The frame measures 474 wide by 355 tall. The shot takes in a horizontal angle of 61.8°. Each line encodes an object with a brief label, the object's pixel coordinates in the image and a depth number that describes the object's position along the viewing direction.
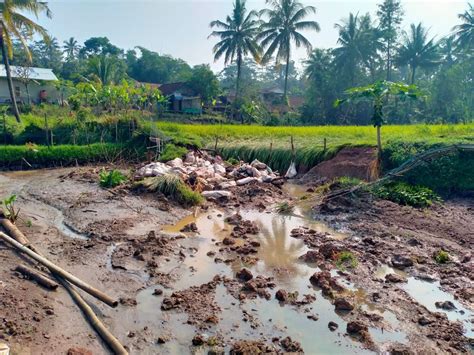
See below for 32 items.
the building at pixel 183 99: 35.75
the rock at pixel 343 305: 6.05
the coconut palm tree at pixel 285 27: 34.59
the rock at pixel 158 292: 6.38
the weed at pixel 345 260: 7.65
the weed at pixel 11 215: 8.45
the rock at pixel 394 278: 7.05
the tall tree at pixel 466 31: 36.38
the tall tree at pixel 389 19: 35.62
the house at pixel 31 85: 31.42
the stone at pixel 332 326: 5.55
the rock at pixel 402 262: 7.66
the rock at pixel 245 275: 7.03
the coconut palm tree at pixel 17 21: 18.92
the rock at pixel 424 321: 5.68
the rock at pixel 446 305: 6.18
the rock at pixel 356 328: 5.43
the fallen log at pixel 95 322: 4.81
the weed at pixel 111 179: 13.53
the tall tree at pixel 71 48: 58.53
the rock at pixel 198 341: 5.08
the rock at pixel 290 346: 5.04
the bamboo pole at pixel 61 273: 5.63
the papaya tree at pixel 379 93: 12.23
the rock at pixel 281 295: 6.31
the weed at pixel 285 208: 11.91
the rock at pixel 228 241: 8.87
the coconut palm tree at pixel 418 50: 35.03
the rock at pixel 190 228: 9.80
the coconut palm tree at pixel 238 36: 34.59
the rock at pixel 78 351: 4.60
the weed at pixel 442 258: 7.80
